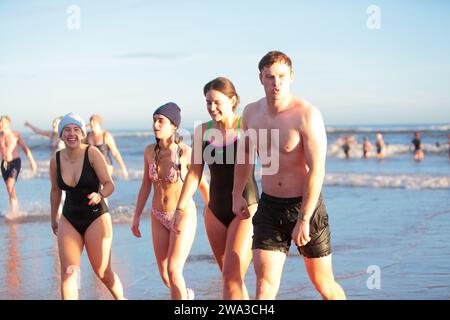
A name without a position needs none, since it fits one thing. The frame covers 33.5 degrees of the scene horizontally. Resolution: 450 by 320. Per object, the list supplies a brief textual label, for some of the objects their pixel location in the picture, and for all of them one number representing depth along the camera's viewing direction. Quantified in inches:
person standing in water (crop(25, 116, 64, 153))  493.8
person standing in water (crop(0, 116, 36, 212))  563.5
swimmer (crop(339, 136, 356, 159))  1444.4
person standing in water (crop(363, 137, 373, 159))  1375.5
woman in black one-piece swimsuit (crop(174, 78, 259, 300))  220.1
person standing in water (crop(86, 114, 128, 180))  503.5
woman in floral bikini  246.5
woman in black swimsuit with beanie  241.6
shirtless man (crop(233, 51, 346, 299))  195.5
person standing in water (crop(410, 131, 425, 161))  1293.1
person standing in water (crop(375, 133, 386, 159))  1345.8
